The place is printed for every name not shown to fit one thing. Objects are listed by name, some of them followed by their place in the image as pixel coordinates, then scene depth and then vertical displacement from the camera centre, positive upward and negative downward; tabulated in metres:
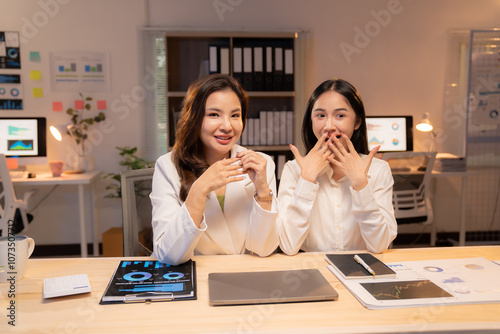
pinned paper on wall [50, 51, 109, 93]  3.64 +0.44
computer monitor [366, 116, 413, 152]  3.79 -0.11
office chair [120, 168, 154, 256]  1.61 -0.36
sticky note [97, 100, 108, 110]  3.72 +0.14
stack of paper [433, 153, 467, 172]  3.60 -0.38
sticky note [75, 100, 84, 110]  3.67 +0.15
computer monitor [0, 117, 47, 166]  3.42 -0.15
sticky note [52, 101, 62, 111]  3.66 +0.13
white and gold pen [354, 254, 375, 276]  1.13 -0.40
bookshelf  3.58 +0.43
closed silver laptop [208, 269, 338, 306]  0.98 -0.42
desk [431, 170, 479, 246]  3.53 -0.73
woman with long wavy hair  1.32 -0.19
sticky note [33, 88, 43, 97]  3.63 +0.25
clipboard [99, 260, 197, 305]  0.99 -0.42
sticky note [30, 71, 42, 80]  3.62 +0.40
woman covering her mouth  1.37 -0.23
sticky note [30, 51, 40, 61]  3.60 +0.56
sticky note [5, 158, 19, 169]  3.34 -0.33
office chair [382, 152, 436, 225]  3.16 -0.51
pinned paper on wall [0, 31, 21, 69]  3.57 +0.61
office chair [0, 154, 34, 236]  2.82 -0.60
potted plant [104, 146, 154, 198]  3.52 -0.36
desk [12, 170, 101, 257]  3.14 -0.45
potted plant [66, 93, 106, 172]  3.63 -0.05
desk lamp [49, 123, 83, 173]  3.50 -0.08
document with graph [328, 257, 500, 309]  0.97 -0.42
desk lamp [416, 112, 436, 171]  3.80 -0.04
